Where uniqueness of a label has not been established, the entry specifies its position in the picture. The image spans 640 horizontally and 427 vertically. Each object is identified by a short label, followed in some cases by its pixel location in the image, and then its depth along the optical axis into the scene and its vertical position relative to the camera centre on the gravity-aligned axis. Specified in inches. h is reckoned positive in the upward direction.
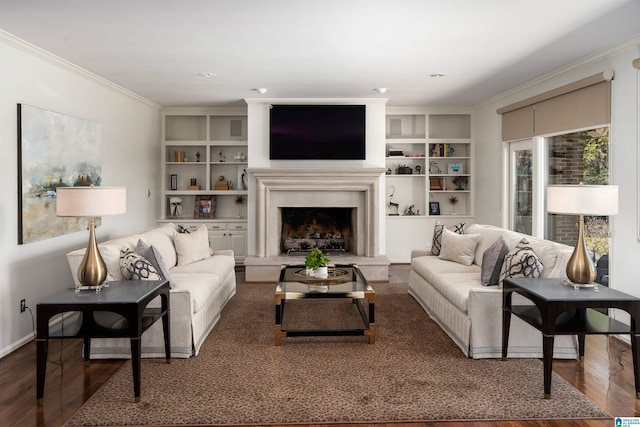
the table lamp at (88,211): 121.6 -1.7
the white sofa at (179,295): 139.7 -30.2
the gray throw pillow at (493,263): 150.8 -18.9
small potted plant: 178.3 -22.6
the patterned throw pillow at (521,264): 138.8 -17.7
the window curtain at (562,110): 172.1 +41.5
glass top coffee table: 151.4 -28.7
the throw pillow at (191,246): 201.2 -18.5
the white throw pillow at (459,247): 196.2 -18.0
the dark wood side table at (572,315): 110.7 -26.9
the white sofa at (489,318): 139.6 -35.1
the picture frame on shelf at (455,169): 303.7 +23.7
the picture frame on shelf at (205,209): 300.2 -2.7
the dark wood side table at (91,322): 109.2 -27.5
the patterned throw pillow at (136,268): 138.3 -19.0
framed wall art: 154.6 +14.5
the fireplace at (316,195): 258.7 +5.6
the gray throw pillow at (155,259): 149.9 -17.5
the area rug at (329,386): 104.2 -46.2
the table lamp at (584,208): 123.4 -0.6
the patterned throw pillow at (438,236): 214.7 -14.2
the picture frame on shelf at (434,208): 305.1 -1.8
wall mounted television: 261.6 +41.1
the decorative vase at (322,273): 177.5 -26.0
